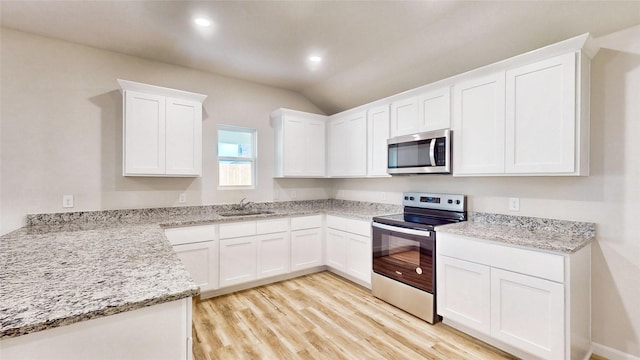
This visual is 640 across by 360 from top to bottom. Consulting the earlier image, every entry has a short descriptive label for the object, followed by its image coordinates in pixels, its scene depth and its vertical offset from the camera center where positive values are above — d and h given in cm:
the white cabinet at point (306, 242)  371 -85
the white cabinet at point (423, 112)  276 +71
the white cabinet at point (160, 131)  286 +52
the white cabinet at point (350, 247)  330 -86
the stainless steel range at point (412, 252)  256 -72
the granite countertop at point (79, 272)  96 -44
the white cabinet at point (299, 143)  398 +52
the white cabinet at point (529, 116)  198 +51
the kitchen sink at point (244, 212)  357 -44
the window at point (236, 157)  384 +31
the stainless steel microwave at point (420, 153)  273 +27
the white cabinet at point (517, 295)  184 -85
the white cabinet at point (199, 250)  294 -77
